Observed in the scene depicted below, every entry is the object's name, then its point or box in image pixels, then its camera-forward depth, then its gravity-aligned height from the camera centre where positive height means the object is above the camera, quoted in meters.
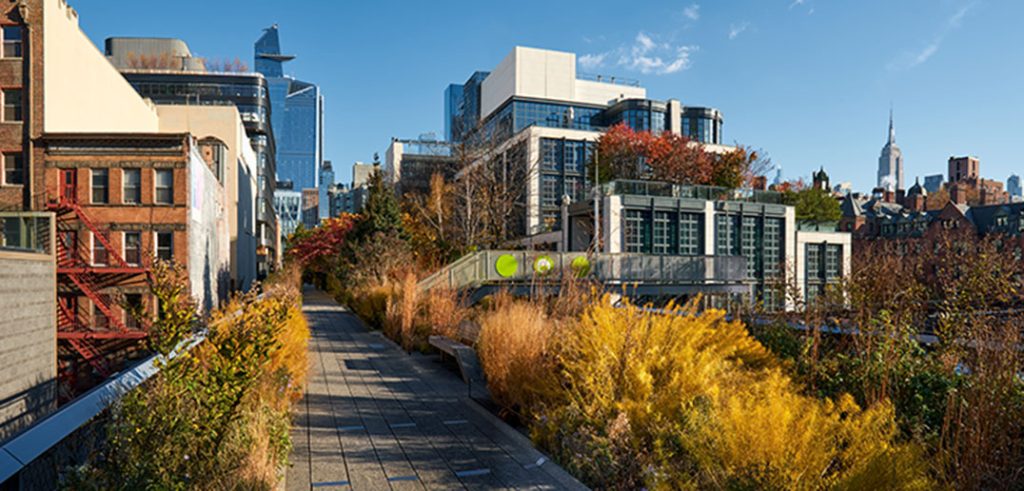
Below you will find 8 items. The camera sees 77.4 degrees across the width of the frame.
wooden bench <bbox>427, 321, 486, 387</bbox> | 9.43 -1.76
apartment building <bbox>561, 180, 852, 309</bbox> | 29.75 +0.61
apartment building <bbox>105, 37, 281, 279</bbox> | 63.22 +15.83
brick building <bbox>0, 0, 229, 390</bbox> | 23.48 +2.17
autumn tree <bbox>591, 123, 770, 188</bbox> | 37.62 +4.88
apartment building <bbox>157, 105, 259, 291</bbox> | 34.81 +4.81
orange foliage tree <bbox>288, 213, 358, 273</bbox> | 45.28 -0.25
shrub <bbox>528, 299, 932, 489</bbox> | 4.00 -1.32
